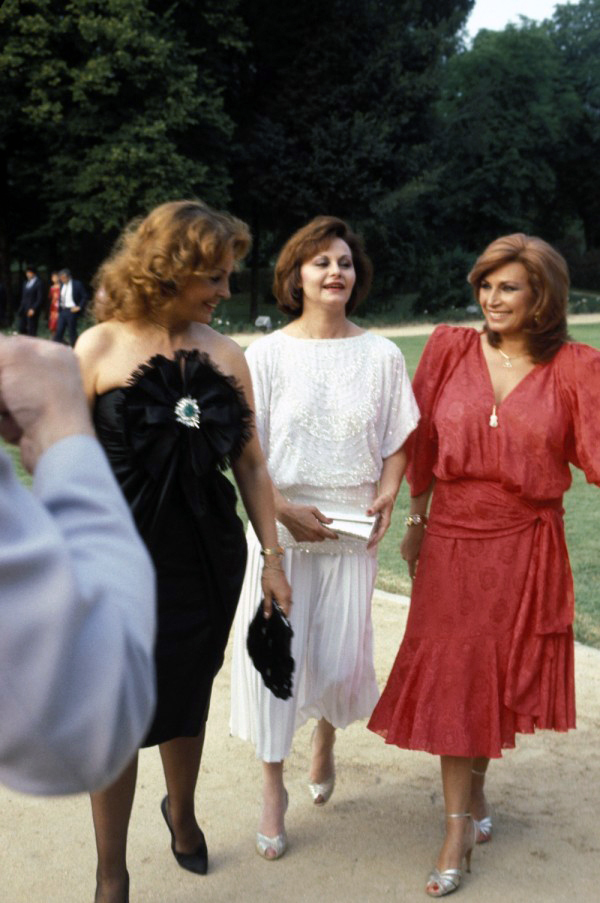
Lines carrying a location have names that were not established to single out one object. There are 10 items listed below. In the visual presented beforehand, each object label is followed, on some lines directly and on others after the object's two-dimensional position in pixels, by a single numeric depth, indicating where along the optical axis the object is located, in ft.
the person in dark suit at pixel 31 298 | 85.71
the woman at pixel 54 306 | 82.64
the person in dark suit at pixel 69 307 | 80.79
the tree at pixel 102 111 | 108.58
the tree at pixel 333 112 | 129.59
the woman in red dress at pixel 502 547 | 12.98
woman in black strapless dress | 11.41
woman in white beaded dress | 14.01
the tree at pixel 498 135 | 157.48
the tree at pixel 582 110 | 191.83
